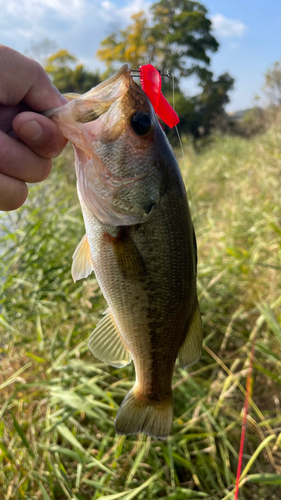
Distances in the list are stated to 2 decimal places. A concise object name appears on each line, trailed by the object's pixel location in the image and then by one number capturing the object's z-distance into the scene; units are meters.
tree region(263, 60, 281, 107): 14.20
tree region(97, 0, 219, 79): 21.30
